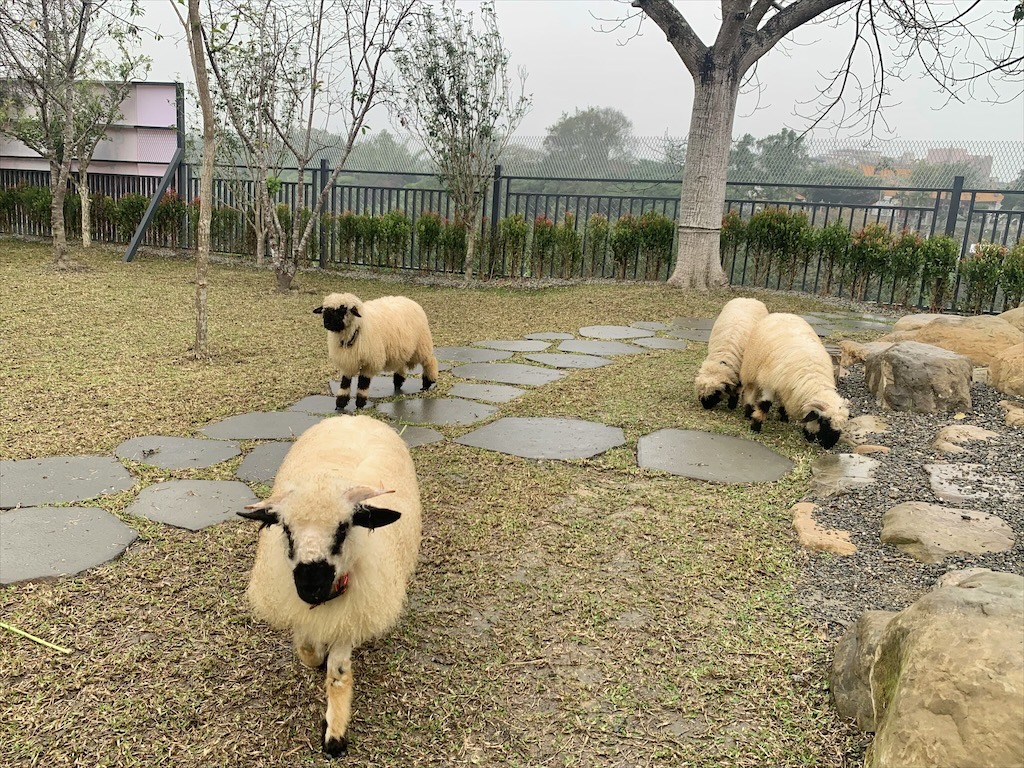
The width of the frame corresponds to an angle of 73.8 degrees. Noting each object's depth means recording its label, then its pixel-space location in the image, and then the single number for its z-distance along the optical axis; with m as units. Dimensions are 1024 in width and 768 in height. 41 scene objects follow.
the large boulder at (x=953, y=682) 1.46
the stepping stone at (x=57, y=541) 2.68
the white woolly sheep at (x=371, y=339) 4.84
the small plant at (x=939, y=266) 9.52
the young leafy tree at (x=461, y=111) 11.48
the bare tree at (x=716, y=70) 9.86
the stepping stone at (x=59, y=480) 3.22
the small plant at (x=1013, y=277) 8.65
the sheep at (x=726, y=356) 5.25
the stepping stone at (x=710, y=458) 4.01
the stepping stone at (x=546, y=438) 4.30
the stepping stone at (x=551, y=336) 7.82
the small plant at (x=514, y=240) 12.05
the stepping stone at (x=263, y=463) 3.65
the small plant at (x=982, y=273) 9.13
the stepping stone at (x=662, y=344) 7.45
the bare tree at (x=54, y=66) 10.98
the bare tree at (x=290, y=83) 9.98
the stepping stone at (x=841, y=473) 3.71
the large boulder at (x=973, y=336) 5.86
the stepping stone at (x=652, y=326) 8.48
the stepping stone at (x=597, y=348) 7.16
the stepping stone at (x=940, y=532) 2.83
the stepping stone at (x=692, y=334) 7.91
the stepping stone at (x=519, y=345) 7.21
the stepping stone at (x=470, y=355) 6.77
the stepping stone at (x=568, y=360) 6.57
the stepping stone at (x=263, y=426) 4.28
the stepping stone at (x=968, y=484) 3.41
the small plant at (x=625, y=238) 11.66
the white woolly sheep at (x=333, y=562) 1.76
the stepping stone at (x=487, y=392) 5.41
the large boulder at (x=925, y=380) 4.86
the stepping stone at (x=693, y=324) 8.54
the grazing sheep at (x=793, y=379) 4.36
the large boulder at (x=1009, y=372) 5.03
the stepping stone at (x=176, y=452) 3.78
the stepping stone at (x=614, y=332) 8.03
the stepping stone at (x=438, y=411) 4.88
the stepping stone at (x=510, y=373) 5.95
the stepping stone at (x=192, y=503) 3.16
